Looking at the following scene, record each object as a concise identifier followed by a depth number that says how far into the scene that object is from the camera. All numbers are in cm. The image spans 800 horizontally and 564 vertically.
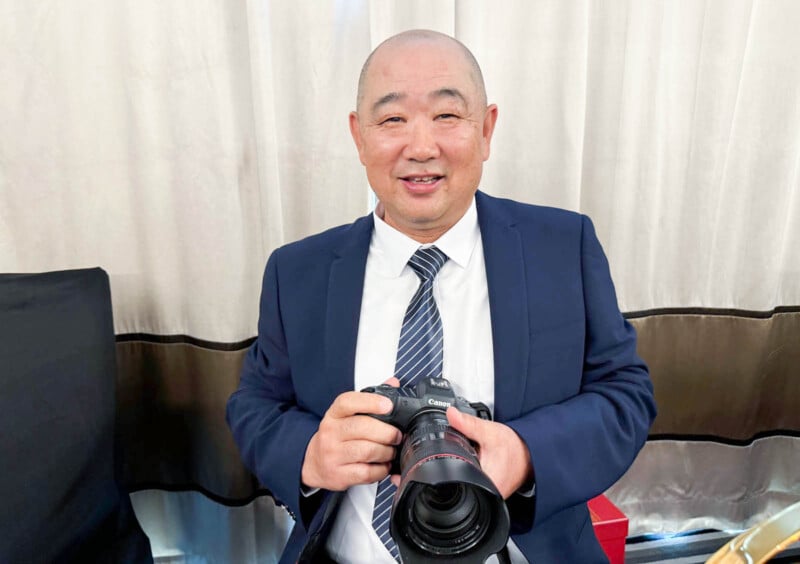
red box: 123
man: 90
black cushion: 97
